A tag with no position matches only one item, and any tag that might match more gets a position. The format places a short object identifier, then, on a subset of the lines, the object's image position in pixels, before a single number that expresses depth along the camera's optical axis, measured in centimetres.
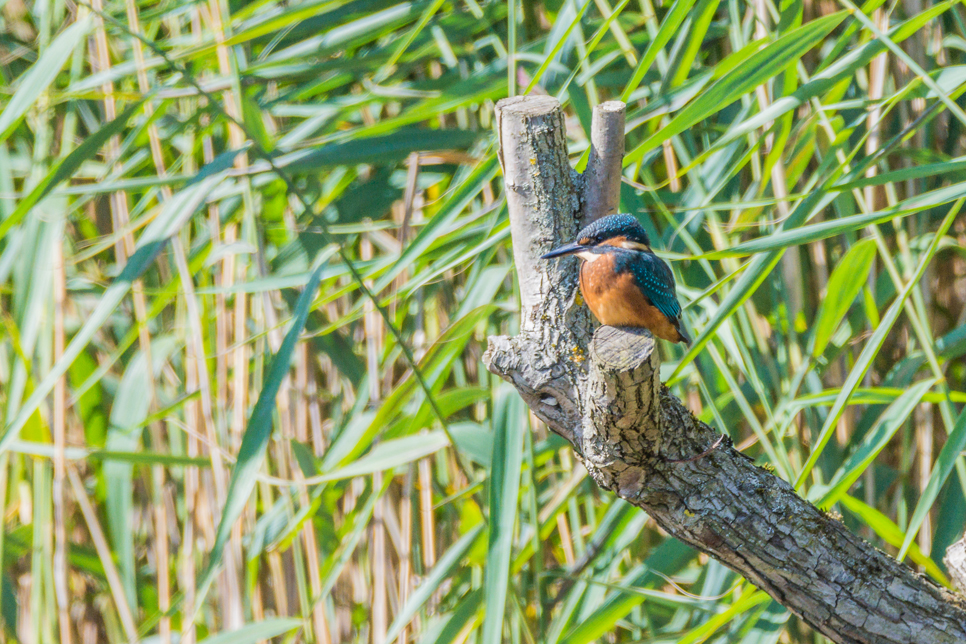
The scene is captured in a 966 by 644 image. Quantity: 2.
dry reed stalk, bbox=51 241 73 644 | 1593
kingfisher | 1541
